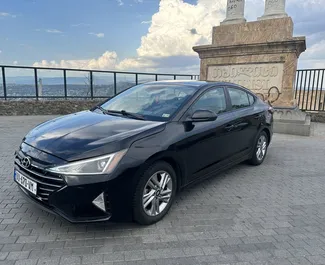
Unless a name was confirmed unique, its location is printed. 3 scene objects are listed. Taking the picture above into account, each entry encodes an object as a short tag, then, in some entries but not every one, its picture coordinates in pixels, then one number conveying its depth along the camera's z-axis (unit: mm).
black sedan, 2480
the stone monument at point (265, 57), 8672
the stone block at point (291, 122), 8266
